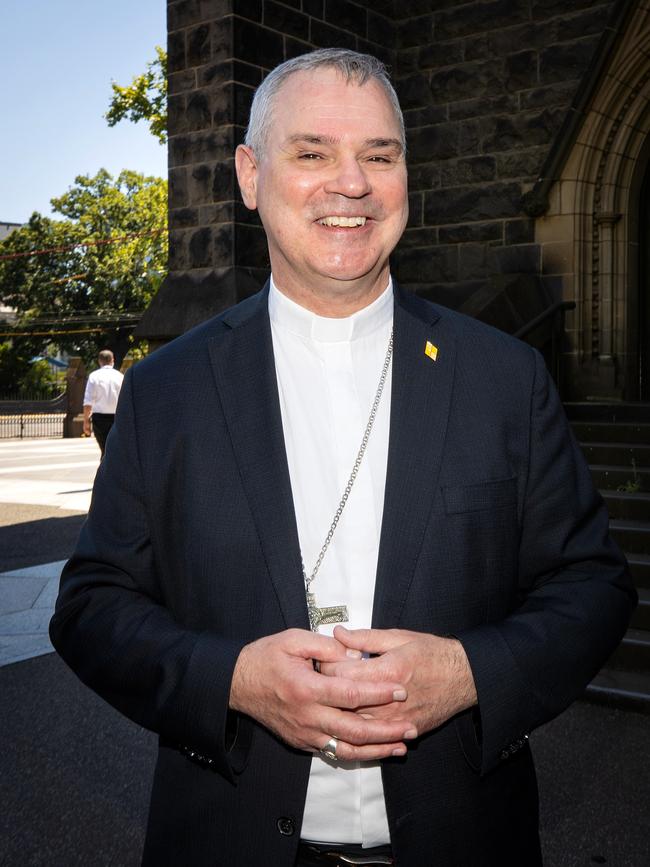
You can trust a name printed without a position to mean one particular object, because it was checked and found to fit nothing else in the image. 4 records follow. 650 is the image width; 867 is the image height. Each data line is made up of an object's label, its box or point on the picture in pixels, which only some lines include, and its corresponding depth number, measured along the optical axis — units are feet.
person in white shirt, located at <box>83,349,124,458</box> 43.47
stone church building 26.63
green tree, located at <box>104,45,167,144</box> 81.25
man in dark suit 5.26
